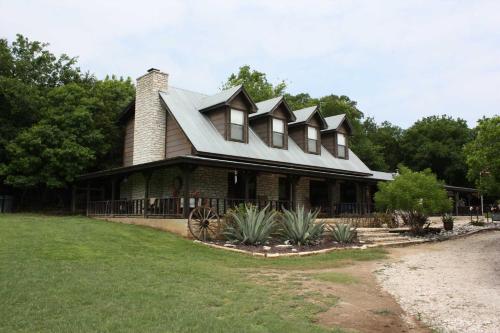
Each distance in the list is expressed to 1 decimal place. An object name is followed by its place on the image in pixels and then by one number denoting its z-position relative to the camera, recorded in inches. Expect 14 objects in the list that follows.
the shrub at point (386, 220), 907.4
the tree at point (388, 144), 2208.4
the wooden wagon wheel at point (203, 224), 637.9
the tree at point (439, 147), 2020.2
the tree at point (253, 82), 1675.7
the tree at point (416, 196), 788.0
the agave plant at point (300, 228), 637.3
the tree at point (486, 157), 865.5
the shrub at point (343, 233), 682.2
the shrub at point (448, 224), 928.3
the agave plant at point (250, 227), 609.7
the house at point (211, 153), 764.0
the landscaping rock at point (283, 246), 606.1
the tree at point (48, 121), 886.4
